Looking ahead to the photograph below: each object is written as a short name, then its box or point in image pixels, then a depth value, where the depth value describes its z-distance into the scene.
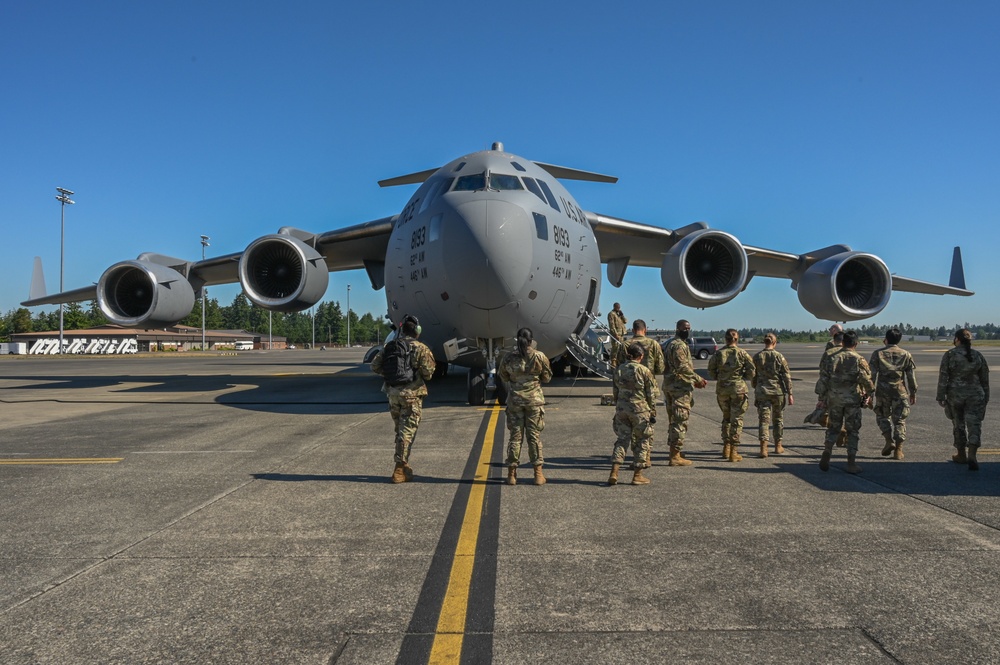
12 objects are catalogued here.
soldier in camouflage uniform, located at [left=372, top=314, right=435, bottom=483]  5.94
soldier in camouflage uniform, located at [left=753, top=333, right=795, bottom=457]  7.47
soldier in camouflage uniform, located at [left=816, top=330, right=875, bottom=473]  6.32
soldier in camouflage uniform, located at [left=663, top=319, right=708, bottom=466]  6.76
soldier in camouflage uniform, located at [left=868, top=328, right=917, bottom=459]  7.07
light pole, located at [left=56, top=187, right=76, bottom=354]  53.12
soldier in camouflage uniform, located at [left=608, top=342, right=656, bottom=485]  5.91
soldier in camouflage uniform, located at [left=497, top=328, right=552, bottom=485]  5.89
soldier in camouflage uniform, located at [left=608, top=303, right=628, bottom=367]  13.04
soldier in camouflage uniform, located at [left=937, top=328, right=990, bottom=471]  6.57
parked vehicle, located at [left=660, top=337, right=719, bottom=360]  41.30
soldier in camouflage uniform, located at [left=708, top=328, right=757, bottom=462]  6.98
